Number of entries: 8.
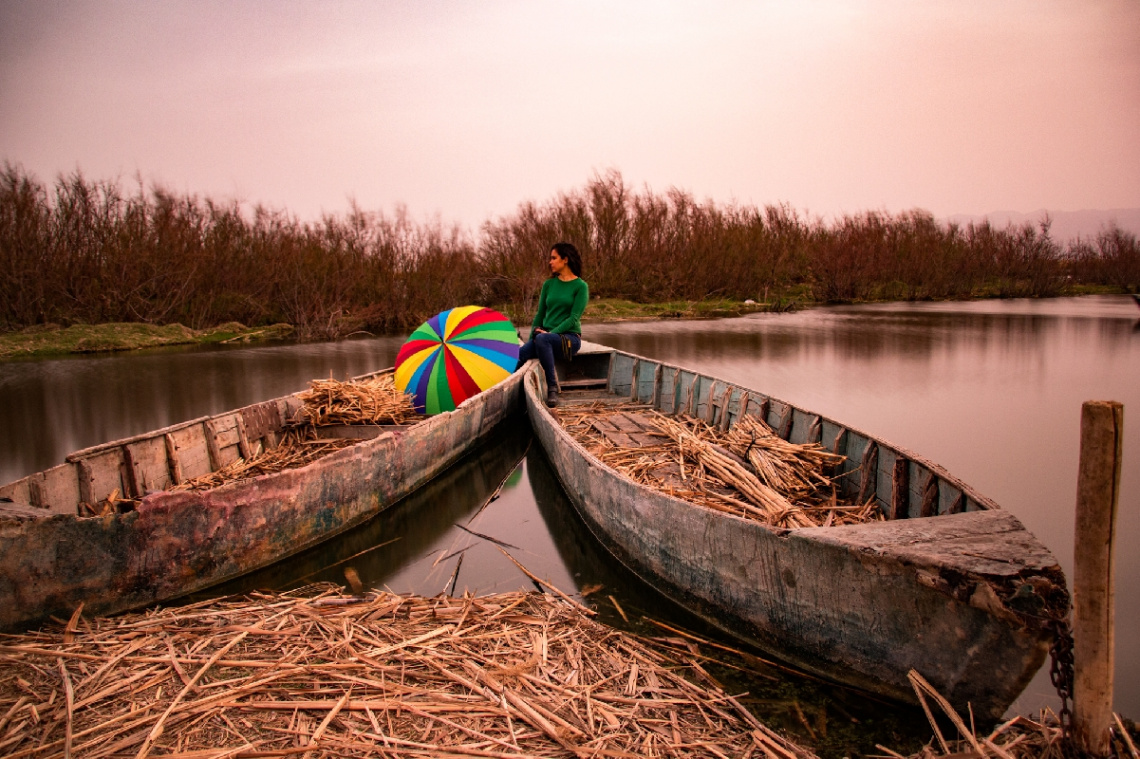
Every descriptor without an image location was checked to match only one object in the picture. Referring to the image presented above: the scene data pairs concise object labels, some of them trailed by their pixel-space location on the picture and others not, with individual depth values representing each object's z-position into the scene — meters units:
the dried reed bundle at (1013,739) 2.10
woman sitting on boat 7.39
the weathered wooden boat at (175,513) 3.07
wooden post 2.02
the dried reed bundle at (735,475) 3.57
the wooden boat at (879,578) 2.19
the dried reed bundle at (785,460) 4.12
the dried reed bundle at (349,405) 6.01
